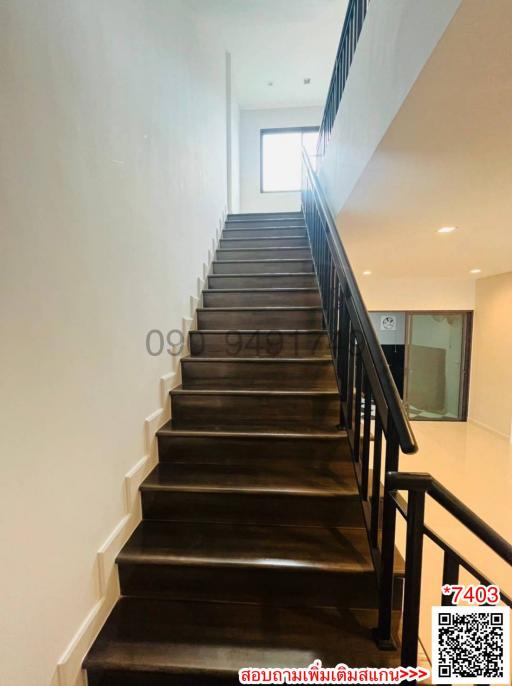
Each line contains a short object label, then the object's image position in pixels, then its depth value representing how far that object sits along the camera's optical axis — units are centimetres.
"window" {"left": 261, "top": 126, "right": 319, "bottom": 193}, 646
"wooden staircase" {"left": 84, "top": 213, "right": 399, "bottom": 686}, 123
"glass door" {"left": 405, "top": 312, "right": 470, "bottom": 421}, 621
